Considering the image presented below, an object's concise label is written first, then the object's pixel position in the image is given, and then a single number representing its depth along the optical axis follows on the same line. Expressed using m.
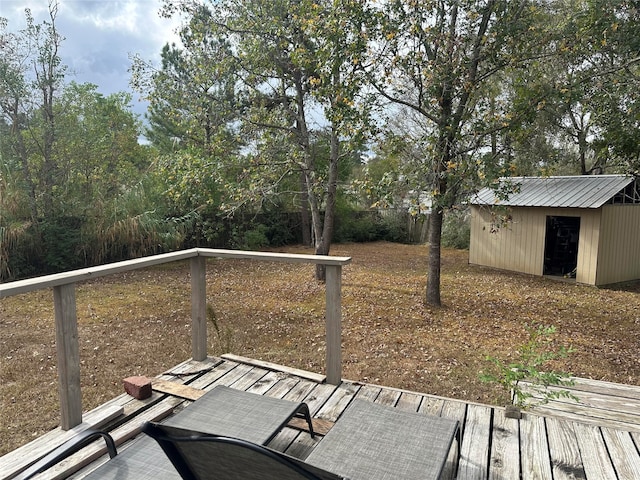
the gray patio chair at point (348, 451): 1.16
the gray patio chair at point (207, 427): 1.72
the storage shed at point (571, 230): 9.22
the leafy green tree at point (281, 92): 6.40
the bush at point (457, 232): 15.31
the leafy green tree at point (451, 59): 5.96
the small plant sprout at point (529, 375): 2.71
